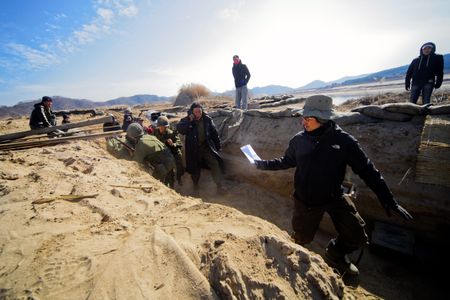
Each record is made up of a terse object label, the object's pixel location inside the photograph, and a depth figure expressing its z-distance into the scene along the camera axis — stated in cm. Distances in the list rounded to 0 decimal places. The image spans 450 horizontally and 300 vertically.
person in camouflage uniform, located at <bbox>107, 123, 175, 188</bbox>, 446
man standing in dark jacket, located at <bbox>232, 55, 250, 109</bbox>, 763
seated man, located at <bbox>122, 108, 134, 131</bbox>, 724
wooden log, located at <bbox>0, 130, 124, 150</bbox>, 462
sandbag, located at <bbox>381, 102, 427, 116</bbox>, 363
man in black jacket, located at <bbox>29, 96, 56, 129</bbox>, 635
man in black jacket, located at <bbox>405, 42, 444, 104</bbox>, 501
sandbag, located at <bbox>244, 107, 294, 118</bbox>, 529
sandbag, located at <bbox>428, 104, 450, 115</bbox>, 336
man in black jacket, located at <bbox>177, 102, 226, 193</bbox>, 484
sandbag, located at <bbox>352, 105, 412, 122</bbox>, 375
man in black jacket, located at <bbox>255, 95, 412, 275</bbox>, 224
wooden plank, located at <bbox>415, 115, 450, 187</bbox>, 307
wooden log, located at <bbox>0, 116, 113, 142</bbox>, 514
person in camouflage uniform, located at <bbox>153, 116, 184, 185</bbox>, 516
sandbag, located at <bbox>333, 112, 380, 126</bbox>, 410
